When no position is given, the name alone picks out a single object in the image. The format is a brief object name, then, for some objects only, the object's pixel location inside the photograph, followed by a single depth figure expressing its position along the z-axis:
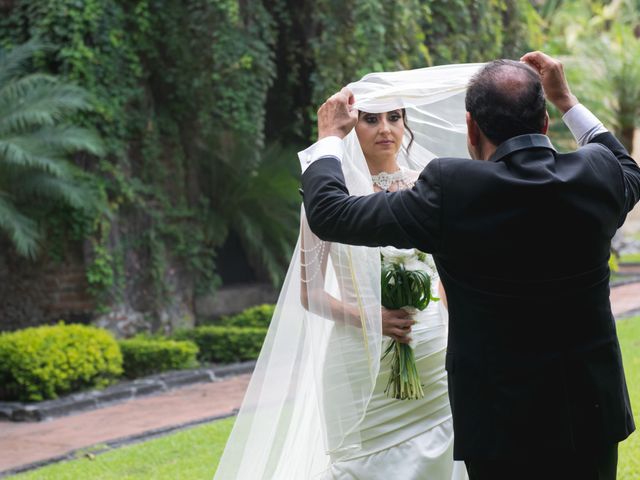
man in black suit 2.57
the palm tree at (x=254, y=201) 12.73
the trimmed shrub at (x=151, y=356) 10.38
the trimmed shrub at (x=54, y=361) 9.08
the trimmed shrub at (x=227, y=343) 11.34
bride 3.83
